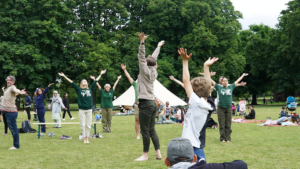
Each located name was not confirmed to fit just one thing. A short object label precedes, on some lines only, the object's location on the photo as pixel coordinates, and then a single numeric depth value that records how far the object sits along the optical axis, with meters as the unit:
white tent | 24.39
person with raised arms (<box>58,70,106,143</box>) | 9.62
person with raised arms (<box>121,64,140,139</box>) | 9.72
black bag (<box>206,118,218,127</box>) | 14.61
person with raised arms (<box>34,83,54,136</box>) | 13.33
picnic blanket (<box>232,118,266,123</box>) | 17.60
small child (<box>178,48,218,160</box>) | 3.84
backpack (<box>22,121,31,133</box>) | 13.23
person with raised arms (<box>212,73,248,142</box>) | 9.50
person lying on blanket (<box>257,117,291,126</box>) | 15.12
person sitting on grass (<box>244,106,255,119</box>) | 19.55
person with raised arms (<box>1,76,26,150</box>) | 8.38
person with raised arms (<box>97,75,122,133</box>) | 13.16
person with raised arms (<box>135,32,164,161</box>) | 6.46
